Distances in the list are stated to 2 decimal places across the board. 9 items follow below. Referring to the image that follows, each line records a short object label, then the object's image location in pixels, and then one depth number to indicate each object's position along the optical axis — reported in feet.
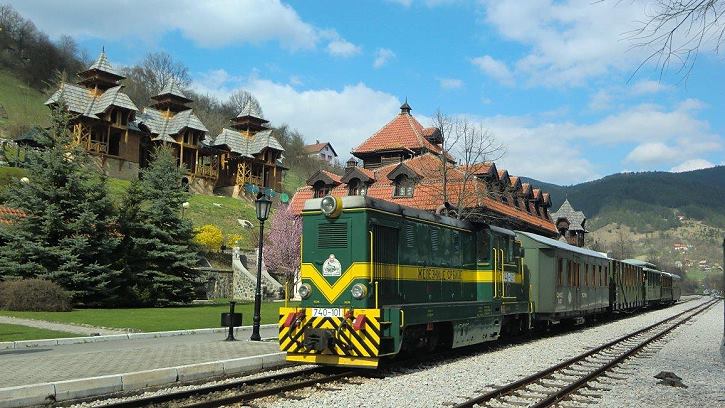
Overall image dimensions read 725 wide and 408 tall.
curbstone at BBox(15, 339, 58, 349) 47.44
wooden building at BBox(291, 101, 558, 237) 110.83
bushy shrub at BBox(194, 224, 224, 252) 140.77
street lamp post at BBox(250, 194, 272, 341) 54.54
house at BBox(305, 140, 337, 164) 445.78
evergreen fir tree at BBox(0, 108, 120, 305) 81.35
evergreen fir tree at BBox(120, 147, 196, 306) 93.50
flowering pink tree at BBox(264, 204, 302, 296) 149.89
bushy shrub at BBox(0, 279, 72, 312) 74.02
